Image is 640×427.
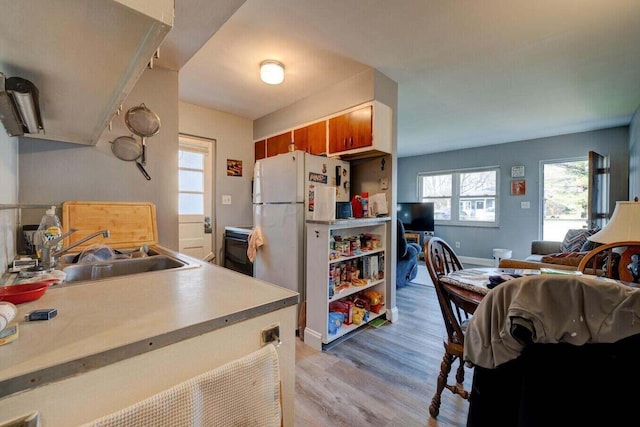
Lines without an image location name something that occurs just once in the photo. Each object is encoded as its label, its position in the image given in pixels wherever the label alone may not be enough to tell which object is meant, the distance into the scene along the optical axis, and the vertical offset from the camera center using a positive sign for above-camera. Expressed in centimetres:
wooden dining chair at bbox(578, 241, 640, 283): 158 -33
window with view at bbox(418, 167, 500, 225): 564 +34
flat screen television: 609 -16
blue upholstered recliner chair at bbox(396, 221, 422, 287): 357 -75
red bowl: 73 -24
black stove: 328 -54
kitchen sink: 124 -31
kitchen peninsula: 49 -29
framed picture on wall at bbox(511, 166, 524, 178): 518 +75
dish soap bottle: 117 -11
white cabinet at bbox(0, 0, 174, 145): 58 +43
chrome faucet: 111 -19
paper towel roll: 233 +5
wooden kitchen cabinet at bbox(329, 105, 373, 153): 262 +81
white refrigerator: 248 +2
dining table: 140 -42
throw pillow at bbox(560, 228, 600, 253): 352 -41
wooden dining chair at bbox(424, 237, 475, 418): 147 -71
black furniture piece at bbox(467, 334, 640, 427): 76 -55
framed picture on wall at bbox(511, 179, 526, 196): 514 +44
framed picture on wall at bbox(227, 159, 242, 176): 391 +60
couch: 237 -48
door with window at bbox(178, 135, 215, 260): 358 +16
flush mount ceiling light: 252 +130
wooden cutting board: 174 -10
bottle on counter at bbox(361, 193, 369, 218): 275 +2
